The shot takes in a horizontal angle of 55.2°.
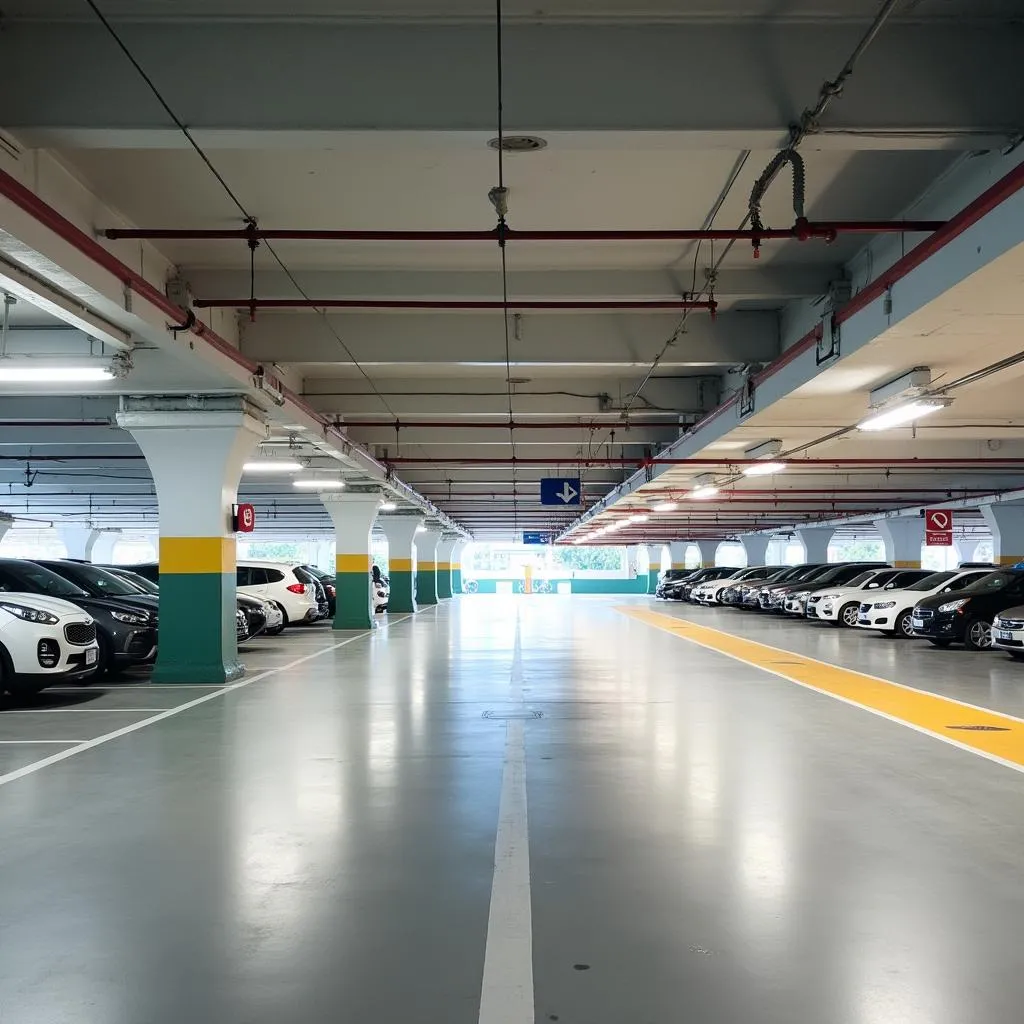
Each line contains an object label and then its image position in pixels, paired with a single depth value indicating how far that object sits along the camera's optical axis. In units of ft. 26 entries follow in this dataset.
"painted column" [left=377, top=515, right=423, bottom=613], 102.22
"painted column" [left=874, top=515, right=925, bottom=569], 107.24
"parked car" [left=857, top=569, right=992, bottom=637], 59.57
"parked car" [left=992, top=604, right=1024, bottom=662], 44.19
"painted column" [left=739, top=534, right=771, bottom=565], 156.99
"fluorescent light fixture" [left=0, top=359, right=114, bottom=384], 28.96
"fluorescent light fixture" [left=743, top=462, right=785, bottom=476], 53.71
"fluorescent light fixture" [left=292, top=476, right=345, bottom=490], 64.90
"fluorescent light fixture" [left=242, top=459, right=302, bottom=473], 53.83
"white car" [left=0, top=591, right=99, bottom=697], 31.35
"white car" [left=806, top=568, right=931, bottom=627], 70.13
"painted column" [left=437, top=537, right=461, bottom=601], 160.27
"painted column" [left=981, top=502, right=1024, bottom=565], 84.53
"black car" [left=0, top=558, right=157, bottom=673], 39.68
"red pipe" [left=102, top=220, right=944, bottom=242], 21.72
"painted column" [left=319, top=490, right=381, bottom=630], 75.51
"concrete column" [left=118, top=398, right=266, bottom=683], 40.24
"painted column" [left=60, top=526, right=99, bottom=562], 130.72
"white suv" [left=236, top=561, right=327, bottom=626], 68.85
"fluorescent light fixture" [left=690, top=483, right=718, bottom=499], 65.51
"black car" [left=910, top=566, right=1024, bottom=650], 52.31
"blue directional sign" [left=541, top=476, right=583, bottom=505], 68.64
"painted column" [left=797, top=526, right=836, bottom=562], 130.72
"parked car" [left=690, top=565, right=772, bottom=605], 114.01
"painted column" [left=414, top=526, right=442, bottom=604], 130.72
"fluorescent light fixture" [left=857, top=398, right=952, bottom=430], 31.53
